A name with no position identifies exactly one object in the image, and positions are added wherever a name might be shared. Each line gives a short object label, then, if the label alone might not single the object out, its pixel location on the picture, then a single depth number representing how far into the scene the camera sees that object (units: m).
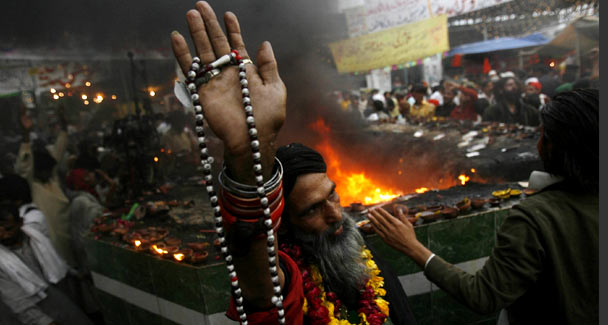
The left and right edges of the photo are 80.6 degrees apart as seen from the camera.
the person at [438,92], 9.39
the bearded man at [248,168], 1.00
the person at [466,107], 9.19
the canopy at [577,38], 8.78
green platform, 2.82
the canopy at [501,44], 9.12
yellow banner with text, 8.69
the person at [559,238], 1.58
